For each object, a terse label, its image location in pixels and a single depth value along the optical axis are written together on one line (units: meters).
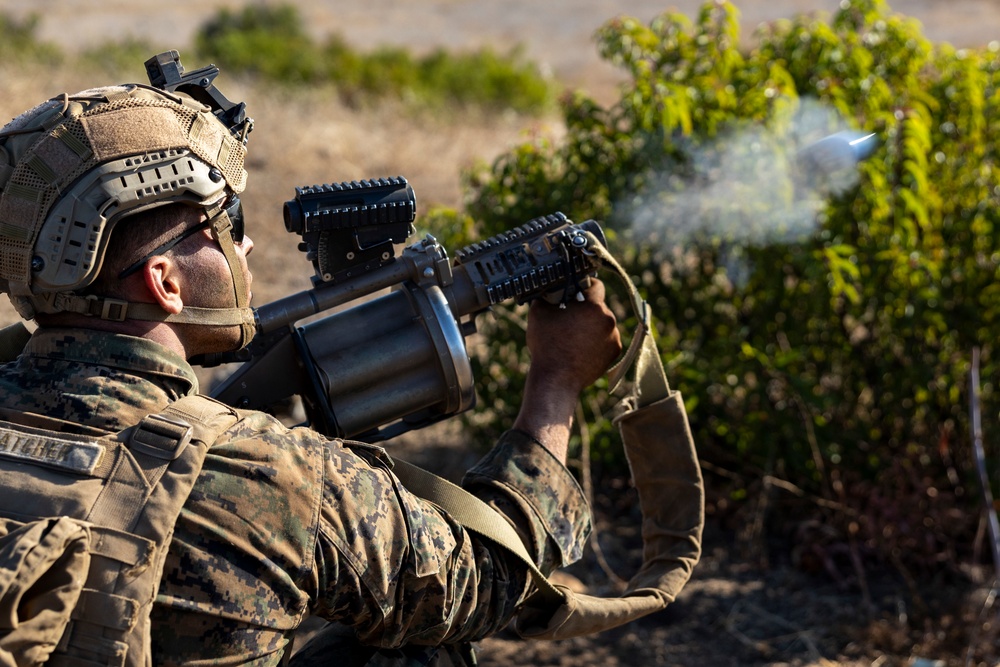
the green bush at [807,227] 4.88
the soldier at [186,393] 3.92
